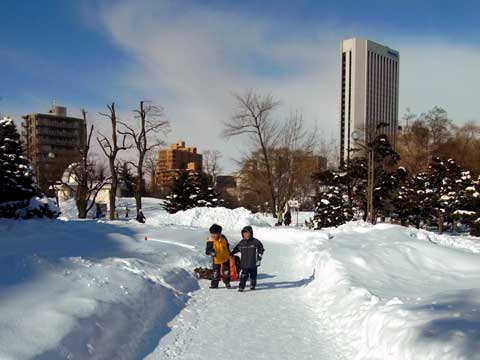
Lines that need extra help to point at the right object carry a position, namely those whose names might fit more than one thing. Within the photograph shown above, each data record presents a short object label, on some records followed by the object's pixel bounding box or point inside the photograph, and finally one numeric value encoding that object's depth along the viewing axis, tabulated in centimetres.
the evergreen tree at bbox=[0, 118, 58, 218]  1892
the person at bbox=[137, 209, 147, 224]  2712
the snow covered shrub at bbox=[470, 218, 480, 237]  2562
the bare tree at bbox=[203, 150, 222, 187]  6070
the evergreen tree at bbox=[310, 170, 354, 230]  2977
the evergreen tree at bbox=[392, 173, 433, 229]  3066
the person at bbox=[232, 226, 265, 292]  946
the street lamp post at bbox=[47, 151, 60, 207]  4291
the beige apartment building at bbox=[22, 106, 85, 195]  8825
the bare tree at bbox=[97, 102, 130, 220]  3166
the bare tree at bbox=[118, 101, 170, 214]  3453
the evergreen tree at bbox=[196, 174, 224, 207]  3794
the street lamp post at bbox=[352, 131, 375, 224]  2752
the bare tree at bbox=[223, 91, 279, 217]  3455
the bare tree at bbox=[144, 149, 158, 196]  5253
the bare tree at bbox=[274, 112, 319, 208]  3528
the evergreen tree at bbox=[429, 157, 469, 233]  2897
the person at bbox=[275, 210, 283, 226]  3095
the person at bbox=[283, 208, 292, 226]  2975
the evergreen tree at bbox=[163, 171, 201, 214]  3822
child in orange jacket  974
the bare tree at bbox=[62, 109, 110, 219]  3145
